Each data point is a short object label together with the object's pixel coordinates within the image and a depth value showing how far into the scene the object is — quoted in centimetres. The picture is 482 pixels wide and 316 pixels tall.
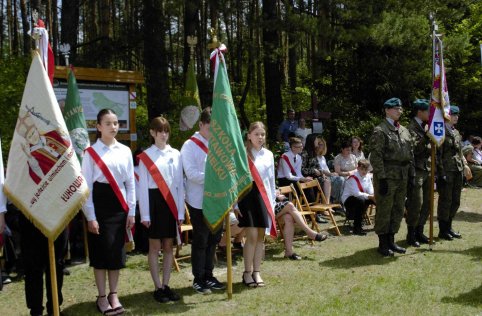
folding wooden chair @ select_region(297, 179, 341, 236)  923
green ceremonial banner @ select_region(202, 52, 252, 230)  571
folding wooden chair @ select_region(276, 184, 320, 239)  884
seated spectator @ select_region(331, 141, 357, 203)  1162
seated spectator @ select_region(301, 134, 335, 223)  1109
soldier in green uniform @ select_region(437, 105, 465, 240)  906
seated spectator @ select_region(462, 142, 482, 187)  1563
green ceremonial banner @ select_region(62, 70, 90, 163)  764
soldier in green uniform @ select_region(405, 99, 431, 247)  846
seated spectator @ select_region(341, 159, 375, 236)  991
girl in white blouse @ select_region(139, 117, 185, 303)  569
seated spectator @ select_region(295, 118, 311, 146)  1433
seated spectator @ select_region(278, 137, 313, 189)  1031
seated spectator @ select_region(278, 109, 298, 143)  1483
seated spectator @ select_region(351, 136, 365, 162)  1217
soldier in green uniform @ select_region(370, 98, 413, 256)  770
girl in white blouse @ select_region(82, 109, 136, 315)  518
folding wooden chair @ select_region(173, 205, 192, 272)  722
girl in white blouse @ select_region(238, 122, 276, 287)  626
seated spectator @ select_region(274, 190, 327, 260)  788
